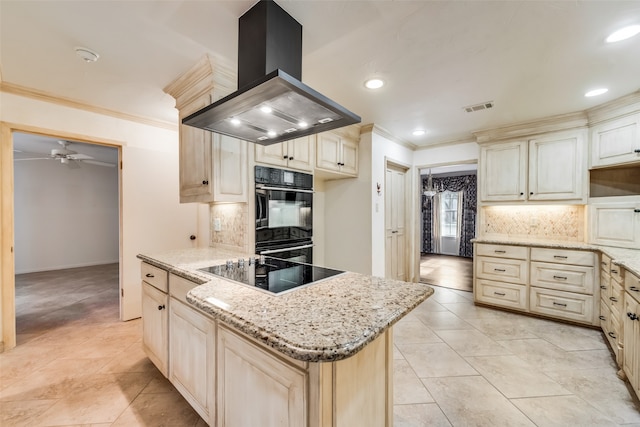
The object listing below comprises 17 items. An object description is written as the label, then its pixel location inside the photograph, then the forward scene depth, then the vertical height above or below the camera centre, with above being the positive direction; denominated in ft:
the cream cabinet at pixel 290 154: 7.97 +1.88
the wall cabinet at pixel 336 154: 9.93 +2.35
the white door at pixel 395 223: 13.02 -0.65
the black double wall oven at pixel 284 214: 7.82 -0.11
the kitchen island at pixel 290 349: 2.76 -1.93
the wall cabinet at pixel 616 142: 8.38 +2.40
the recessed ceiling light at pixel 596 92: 8.07 +3.79
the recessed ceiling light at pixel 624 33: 5.28 +3.77
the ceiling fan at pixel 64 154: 14.23 +3.41
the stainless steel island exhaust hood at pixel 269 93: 4.04 +1.80
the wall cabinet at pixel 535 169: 10.09 +1.77
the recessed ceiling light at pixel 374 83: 7.41 +3.76
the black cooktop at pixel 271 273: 4.40 -1.26
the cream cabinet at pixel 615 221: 8.48 -0.38
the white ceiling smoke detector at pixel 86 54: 5.95 +3.74
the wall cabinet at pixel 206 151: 6.74 +1.68
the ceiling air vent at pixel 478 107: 9.00 +3.77
